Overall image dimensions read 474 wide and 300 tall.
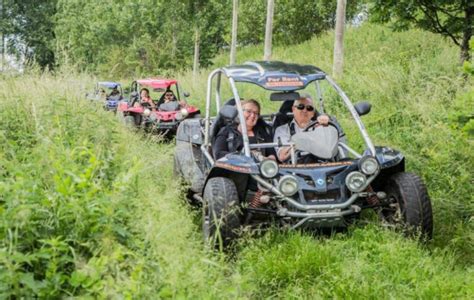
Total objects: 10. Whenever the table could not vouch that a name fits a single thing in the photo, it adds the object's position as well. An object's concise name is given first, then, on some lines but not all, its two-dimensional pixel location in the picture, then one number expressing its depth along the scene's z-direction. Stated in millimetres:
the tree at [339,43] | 13742
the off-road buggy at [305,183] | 5328
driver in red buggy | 13242
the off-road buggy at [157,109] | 12609
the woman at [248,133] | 6520
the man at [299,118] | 6758
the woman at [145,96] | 14168
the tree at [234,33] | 22120
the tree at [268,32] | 18453
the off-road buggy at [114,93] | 16973
